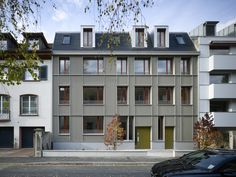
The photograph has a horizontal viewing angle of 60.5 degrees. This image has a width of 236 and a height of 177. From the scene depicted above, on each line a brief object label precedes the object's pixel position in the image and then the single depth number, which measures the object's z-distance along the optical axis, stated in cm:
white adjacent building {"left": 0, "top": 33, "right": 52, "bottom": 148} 1834
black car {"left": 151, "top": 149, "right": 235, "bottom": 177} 619
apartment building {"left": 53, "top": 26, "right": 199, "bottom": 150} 1886
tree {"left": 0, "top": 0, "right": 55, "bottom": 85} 519
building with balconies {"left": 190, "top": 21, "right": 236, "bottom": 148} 1870
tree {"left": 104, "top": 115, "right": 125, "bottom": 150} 1720
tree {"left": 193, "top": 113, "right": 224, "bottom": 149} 1617
